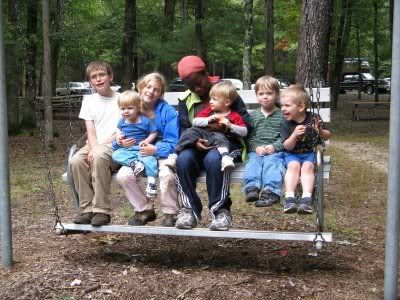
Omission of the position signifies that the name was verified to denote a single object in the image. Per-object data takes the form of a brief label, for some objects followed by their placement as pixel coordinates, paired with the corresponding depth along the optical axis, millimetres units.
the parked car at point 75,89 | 37912
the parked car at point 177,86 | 35441
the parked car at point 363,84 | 41250
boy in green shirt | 4062
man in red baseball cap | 4168
